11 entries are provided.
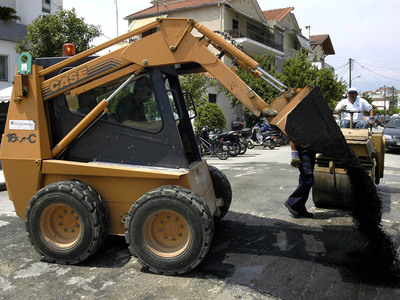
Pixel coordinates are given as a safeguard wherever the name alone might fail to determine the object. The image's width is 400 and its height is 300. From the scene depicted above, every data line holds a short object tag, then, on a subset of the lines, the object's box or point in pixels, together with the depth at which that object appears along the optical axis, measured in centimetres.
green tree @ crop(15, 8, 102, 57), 1198
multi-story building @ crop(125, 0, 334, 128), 2847
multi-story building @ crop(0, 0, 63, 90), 1822
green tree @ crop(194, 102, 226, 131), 1830
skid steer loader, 396
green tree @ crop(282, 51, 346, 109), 2625
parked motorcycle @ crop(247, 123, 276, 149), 1888
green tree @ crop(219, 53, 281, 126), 2116
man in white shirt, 743
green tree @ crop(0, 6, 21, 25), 1762
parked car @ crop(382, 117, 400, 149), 1602
